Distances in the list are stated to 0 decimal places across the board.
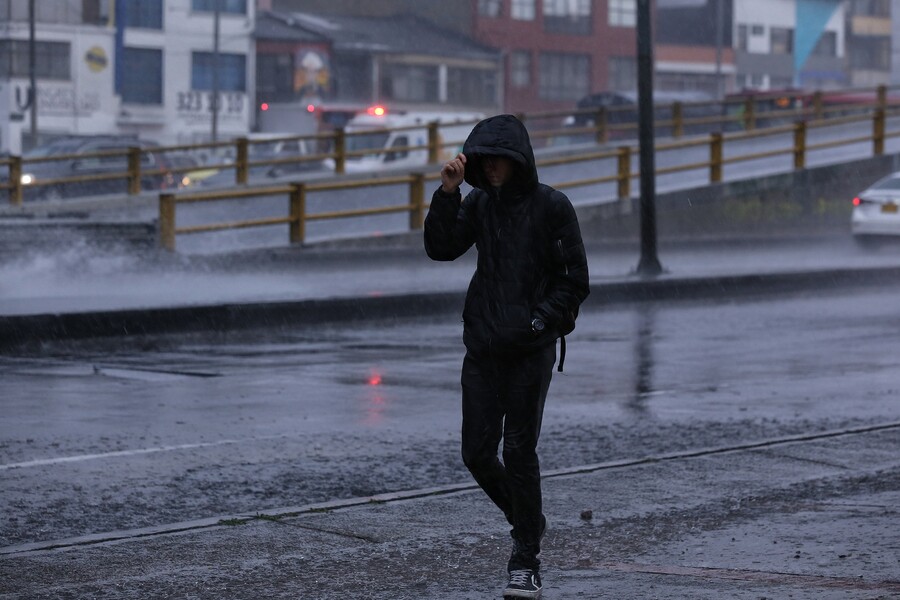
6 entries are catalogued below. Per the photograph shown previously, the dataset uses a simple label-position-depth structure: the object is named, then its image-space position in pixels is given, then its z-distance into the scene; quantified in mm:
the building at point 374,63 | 75438
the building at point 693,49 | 93438
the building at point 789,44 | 97438
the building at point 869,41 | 107188
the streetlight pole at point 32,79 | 56406
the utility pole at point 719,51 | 81250
